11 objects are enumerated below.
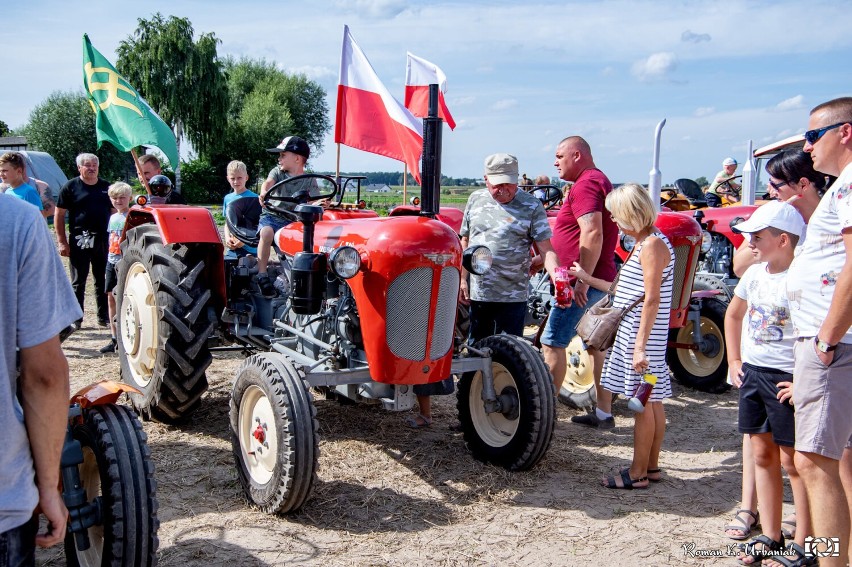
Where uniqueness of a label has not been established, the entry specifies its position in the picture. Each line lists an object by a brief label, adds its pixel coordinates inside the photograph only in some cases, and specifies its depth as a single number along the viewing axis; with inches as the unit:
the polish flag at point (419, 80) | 335.9
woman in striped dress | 139.3
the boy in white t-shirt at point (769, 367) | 113.3
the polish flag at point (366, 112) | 251.3
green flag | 242.4
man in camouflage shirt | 172.1
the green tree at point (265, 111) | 1731.1
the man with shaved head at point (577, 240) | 178.2
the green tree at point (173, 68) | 1302.9
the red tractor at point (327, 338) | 134.3
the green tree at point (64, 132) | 1418.6
